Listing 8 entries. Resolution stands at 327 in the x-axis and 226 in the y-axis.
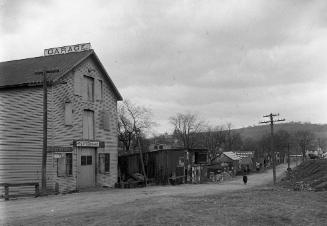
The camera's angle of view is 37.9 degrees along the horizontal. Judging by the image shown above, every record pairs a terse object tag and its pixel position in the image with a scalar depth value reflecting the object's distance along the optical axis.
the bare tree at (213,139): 112.04
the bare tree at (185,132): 107.06
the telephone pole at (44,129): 26.97
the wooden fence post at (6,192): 23.48
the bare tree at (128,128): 67.00
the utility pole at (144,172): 40.20
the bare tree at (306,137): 141.75
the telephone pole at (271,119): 51.20
